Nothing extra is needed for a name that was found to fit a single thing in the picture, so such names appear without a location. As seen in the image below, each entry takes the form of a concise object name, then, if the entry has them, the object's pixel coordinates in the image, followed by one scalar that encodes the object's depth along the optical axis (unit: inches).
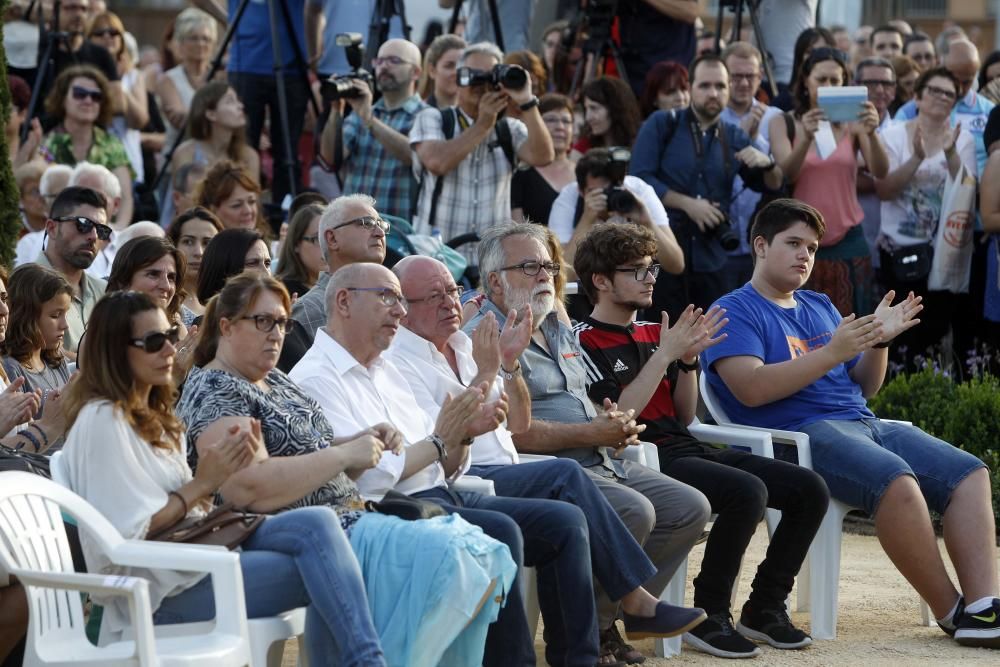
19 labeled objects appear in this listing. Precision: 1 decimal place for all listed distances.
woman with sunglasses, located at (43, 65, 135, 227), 734.5
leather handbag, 351.3
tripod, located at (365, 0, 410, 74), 804.6
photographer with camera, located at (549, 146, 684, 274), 647.8
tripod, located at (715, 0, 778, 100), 862.7
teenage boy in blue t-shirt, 498.0
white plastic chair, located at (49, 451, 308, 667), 348.2
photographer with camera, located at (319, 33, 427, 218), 689.6
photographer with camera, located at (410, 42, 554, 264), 658.8
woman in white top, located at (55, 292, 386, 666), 345.4
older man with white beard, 470.9
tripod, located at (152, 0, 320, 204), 762.2
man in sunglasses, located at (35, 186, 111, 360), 538.0
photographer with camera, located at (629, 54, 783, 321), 698.8
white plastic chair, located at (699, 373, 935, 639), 498.6
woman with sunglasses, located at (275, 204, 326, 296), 546.9
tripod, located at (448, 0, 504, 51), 852.6
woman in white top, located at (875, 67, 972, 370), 753.6
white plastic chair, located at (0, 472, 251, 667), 330.6
